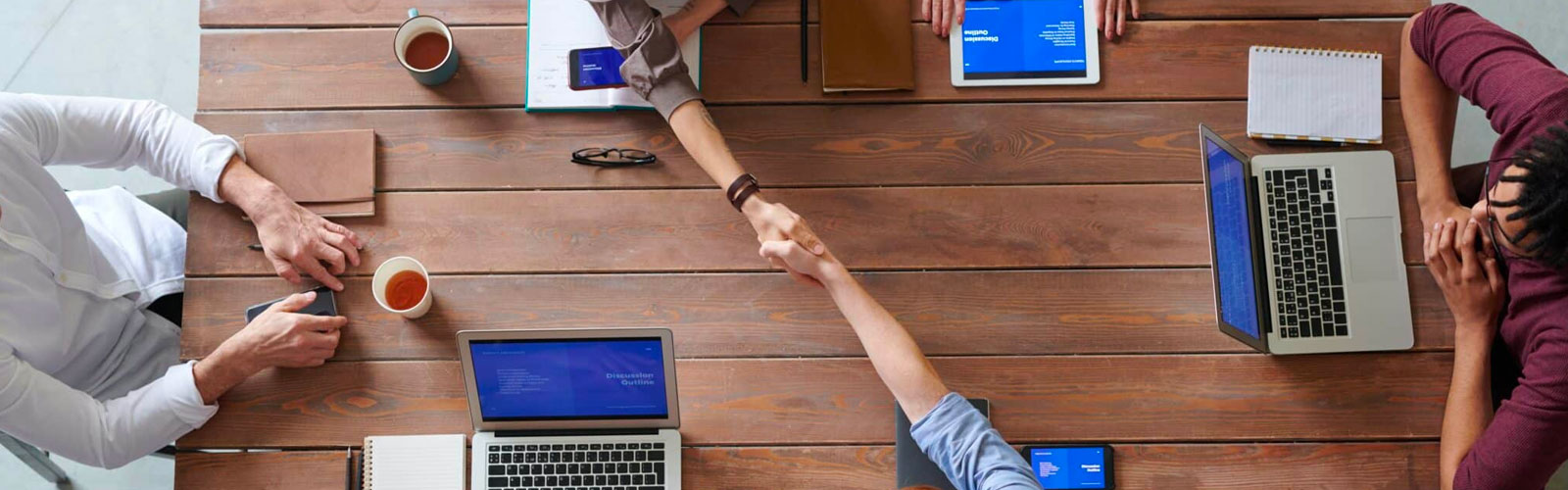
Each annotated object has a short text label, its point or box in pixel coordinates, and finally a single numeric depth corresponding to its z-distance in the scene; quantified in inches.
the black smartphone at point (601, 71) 74.2
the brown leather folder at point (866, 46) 75.3
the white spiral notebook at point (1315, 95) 74.4
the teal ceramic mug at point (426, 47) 74.4
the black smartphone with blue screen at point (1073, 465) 68.3
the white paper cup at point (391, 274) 69.8
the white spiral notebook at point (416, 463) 68.4
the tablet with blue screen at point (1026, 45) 75.7
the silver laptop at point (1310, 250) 69.9
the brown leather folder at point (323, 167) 73.1
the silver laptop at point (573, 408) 61.9
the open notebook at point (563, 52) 74.8
